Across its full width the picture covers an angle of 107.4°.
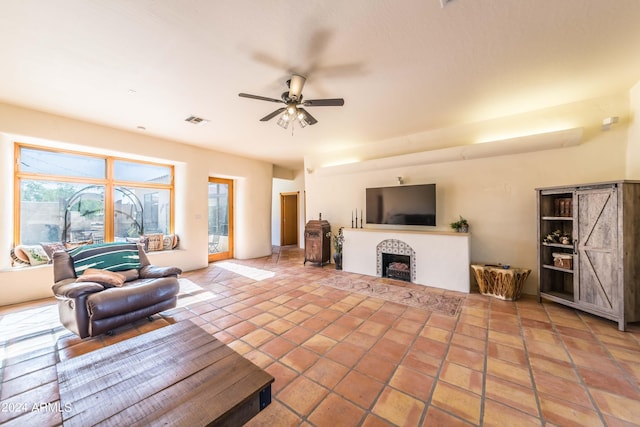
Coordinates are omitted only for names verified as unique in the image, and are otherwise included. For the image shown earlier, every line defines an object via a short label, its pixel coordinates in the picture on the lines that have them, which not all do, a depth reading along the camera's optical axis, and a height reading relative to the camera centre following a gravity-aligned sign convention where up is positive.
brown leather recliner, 2.32 -0.90
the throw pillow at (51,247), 3.69 -0.54
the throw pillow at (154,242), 4.90 -0.59
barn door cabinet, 2.51 -0.40
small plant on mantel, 3.97 -0.20
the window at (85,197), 3.79 +0.31
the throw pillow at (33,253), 3.53 -0.61
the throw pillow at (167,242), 5.10 -0.62
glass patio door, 6.23 -0.15
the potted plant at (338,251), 5.20 -0.83
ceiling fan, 2.59 +1.26
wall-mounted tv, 4.33 +0.18
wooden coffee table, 1.07 -0.92
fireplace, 4.27 -0.90
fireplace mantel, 3.78 -0.71
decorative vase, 5.20 -1.04
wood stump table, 3.34 -0.97
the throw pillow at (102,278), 2.65 -0.74
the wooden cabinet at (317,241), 5.47 -0.65
